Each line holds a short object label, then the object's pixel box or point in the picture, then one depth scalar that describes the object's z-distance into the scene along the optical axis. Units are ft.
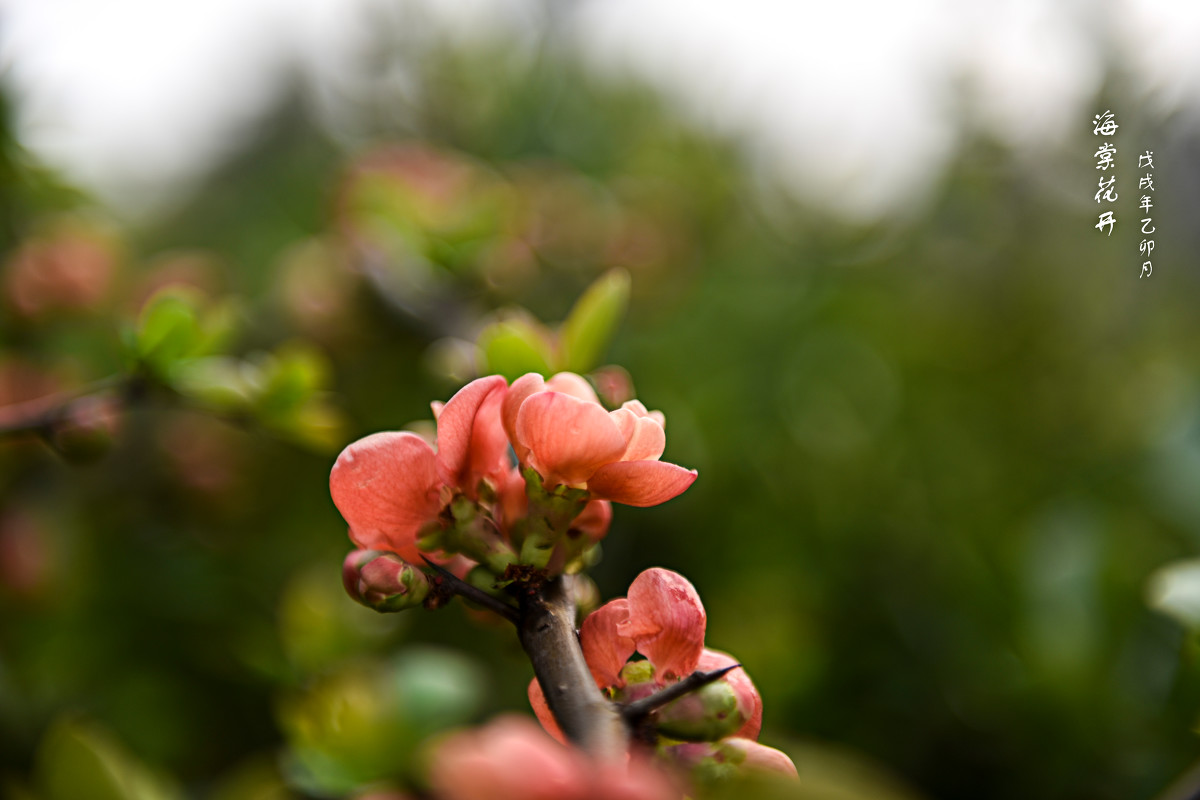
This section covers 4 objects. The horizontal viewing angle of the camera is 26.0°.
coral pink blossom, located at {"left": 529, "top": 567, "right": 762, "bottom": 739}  1.18
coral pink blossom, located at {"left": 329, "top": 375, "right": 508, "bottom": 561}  1.20
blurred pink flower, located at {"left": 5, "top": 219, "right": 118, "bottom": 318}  2.91
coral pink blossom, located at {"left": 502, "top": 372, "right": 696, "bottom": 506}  1.18
